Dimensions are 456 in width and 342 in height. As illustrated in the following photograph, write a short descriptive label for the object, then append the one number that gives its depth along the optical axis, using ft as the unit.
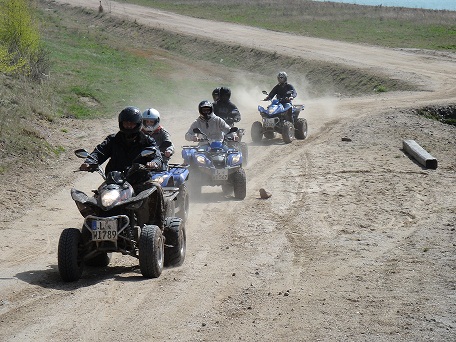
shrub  94.02
